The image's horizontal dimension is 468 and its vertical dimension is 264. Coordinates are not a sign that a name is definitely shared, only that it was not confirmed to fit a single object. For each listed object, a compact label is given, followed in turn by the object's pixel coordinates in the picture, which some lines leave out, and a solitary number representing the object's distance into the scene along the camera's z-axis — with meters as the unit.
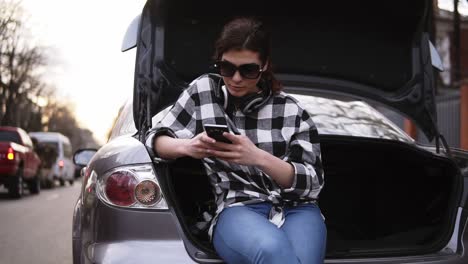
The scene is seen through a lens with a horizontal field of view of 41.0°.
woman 2.43
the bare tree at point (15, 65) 38.81
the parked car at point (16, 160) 14.51
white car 21.78
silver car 2.56
